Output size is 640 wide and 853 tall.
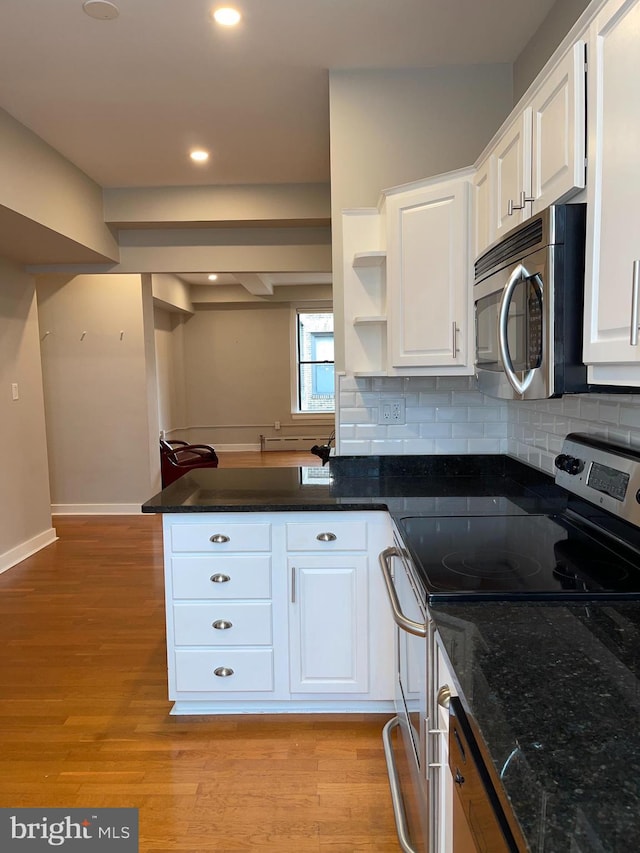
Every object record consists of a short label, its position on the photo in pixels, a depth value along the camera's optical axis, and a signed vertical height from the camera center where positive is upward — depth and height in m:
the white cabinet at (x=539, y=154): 1.27 +0.60
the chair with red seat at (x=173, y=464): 5.43 -0.78
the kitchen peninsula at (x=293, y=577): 2.12 -0.74
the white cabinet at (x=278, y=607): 2.14 -0.85
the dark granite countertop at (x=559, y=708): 0.64 -0.49
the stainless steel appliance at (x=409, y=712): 1.36 -0.92
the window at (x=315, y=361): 9.29 +0.36
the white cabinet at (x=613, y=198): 1.07 +0.36
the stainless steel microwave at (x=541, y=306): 1.31 +0.19
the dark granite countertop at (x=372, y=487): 2.10 -0.44
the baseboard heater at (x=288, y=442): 9.29 -0.97
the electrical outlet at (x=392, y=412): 2.64 -0.14
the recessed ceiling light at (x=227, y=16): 2.10 +1.38
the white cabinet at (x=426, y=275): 2.12 +0.41
